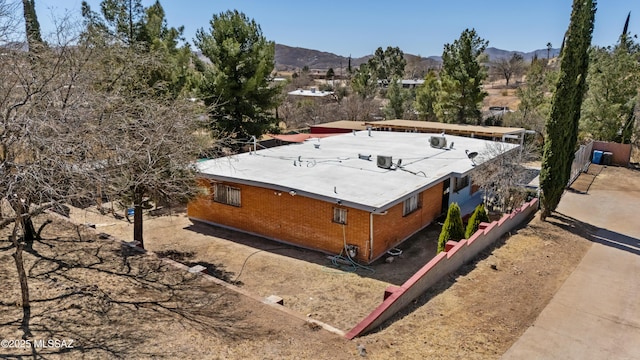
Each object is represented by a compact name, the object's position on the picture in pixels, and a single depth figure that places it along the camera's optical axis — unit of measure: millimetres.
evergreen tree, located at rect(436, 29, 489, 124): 34000
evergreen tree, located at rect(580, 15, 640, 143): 26250
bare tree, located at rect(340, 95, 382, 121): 43531
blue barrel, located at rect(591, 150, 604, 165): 26484
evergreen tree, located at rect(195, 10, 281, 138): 24922
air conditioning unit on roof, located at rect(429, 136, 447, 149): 20641
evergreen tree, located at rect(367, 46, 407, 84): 75250
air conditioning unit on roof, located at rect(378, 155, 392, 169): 15916
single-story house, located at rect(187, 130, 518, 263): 12906
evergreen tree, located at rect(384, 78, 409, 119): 40750
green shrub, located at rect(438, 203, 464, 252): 12039
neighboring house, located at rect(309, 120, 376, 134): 30312
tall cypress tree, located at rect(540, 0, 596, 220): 14016
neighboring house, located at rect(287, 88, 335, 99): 56969
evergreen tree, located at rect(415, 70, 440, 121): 38812
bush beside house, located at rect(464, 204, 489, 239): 12930
